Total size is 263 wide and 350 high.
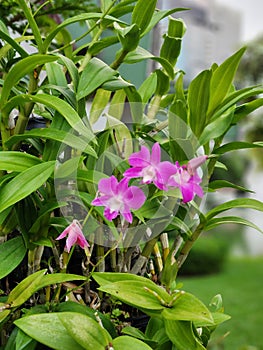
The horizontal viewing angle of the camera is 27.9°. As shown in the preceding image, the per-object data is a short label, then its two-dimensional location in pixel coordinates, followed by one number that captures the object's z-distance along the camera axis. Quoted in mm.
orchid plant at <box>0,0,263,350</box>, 467
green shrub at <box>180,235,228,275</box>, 4344
